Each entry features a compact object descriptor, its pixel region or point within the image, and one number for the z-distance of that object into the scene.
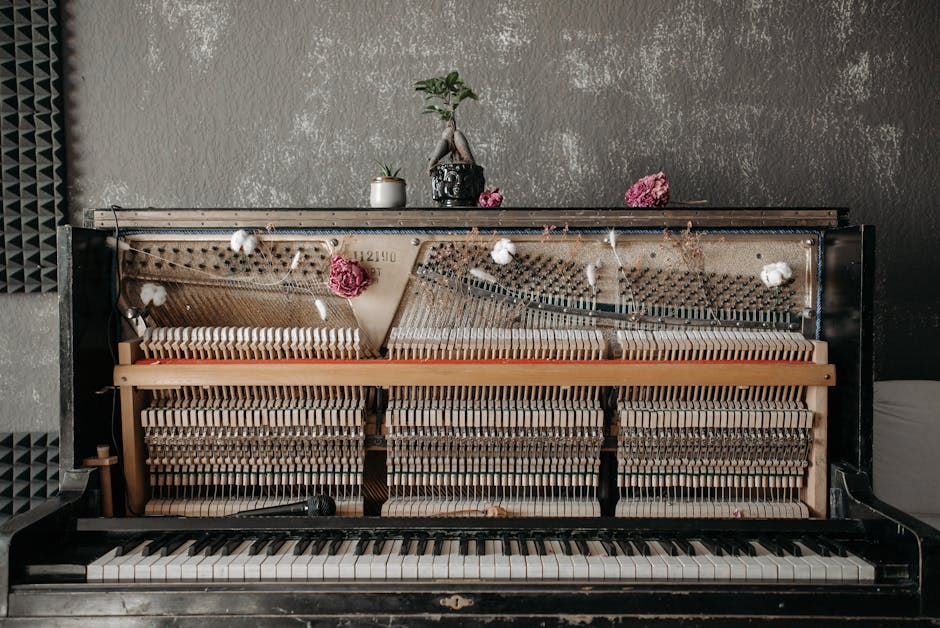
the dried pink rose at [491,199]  2.78
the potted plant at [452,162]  2.68
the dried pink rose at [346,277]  2.53
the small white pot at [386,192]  2.71
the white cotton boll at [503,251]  2.54
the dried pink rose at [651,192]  2.72
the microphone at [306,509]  2.42
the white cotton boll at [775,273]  2.54
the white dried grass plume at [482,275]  2.59
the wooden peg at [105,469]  2.45
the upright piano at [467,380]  2.32
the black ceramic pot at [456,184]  2.68
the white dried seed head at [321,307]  2.63
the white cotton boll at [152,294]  2.60
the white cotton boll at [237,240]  2.54
